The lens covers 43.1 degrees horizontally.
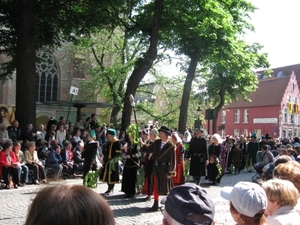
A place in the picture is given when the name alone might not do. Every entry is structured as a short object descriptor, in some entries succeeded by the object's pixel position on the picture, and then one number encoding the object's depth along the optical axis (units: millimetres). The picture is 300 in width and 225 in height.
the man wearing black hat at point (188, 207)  2182
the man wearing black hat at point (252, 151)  19672
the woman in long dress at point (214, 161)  13711
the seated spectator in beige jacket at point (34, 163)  12641
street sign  15909
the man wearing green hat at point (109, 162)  10234
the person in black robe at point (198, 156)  12734
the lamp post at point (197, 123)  22750
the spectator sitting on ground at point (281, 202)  3438
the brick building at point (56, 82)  33312
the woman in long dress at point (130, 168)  10281
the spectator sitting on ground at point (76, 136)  15687
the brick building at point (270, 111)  55688
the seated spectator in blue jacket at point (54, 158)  13109
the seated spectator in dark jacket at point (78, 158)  14570
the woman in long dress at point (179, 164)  9974
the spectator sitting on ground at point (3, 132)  13480
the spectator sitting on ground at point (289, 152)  10880
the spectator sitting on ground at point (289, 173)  4516
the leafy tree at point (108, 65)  27930
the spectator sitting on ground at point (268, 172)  7833
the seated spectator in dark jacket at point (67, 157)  14141
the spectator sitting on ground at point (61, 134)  15463
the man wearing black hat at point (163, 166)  8688
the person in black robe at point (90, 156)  11003
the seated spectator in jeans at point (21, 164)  12141
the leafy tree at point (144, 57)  18078
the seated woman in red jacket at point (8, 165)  11547
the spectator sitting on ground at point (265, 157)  13452
